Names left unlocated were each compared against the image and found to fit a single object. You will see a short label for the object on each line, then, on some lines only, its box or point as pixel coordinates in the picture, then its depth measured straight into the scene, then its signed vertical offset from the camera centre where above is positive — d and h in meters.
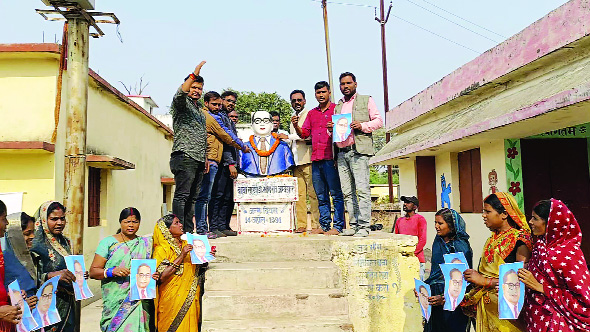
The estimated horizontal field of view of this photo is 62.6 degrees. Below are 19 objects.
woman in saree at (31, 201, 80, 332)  3.79 -0.44
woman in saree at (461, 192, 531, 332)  3.51 -0.47
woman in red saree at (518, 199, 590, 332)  3.14 -0.57
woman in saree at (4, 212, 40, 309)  3.24 -0.45
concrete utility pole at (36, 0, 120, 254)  4.43 +0.84
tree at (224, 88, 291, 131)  29.27 +5.50
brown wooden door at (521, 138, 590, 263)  8.17 +0.23
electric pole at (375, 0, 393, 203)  20.83 +5.91
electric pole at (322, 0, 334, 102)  16.97 +5.35
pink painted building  6.25 +0.91
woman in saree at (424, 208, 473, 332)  4.21 -0.62
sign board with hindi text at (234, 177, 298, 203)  6.39 +0.05
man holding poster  5.66 +0.46
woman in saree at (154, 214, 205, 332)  4.29 -0.77
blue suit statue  7.12 +0.58
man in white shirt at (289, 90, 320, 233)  6.82 +0.35
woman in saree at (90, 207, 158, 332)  4.07 -0.74
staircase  4.40 -0.94
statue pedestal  6.40 -0.13
